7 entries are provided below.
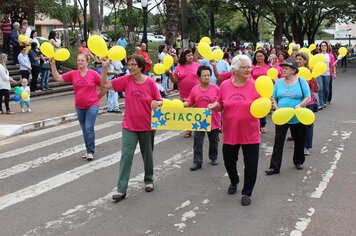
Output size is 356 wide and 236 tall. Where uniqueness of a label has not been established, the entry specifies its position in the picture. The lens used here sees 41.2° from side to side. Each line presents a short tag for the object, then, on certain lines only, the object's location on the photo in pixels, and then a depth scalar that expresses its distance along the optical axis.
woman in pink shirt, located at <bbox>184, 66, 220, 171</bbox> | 6.91
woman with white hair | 5.20
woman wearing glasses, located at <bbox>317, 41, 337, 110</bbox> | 13.10
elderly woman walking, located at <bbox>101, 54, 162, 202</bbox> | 5.57
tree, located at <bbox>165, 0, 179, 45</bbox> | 23.17
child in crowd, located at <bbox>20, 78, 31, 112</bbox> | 12.73
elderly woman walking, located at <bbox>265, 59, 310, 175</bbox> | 6.53
